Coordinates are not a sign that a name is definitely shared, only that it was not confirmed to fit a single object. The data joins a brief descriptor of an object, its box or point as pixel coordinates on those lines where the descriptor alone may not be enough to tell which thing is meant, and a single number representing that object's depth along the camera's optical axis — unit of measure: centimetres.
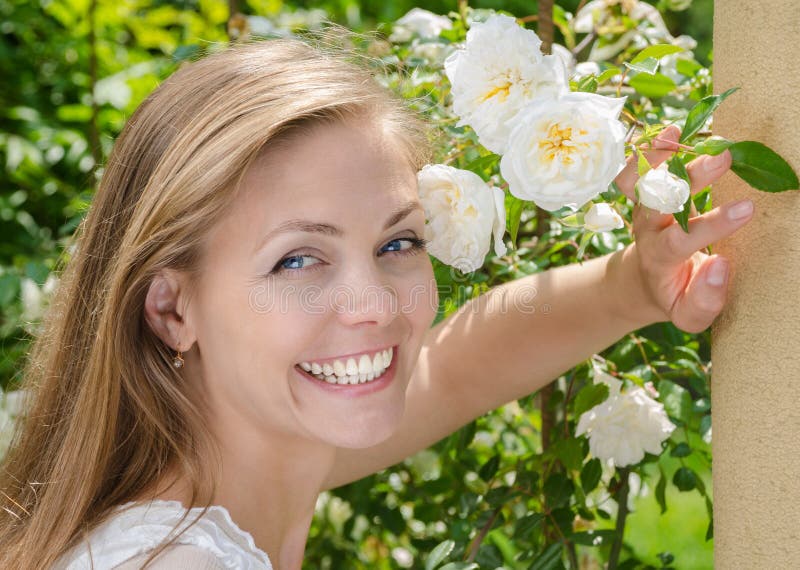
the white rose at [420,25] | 184
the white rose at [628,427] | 168
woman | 158
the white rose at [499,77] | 150
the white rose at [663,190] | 147
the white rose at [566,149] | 148
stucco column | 147
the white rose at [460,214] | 156
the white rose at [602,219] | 153
